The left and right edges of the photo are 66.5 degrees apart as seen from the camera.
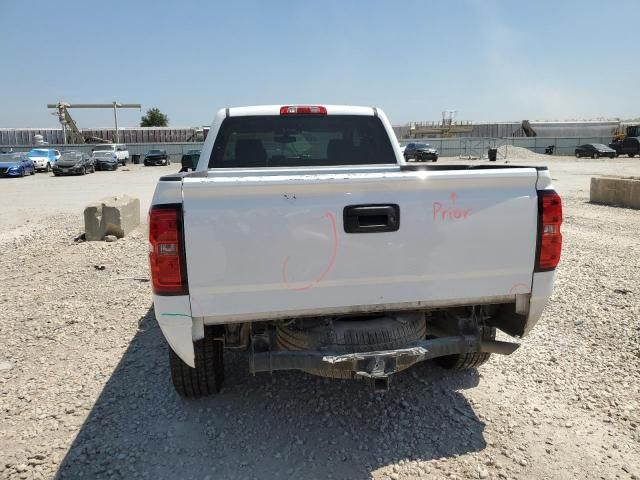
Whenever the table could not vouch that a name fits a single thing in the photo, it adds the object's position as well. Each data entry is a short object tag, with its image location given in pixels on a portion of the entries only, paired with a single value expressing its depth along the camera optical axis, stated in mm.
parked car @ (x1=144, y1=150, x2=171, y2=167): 45781
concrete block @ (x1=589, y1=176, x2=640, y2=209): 13117
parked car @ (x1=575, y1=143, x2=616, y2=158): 48531
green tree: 88162
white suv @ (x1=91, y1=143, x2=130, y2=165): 44844
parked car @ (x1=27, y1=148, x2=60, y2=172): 35906
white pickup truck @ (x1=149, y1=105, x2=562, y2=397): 2551
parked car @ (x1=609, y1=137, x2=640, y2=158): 48062
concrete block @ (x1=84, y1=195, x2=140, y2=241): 9266
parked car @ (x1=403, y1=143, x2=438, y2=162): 44281
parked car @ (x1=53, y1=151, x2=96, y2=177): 32281
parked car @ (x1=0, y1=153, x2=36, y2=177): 30589
